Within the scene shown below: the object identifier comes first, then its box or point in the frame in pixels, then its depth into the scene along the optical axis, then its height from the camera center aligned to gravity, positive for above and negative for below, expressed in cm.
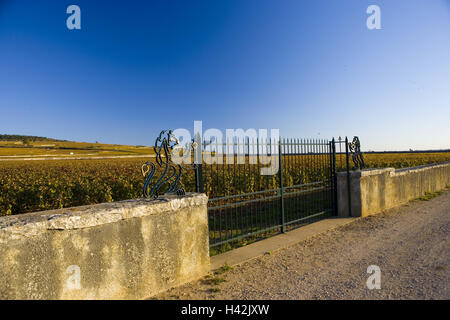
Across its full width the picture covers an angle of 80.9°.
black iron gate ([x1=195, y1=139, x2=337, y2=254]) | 495 -121
